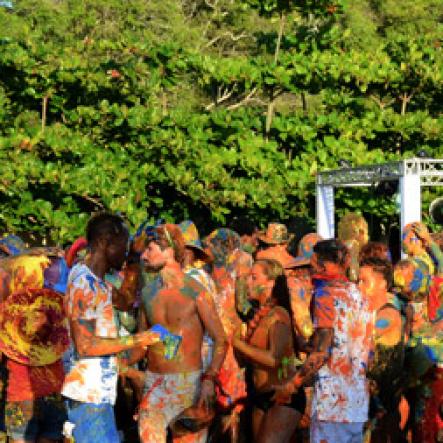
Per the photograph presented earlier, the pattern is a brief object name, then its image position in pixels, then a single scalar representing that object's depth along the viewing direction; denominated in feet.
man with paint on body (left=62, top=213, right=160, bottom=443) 26.14
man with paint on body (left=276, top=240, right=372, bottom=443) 26.52
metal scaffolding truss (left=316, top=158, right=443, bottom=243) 66.68
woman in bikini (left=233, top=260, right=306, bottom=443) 30.06
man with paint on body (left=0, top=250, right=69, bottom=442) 33.79
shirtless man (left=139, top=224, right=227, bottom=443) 28.10
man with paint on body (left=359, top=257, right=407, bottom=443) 30.69
